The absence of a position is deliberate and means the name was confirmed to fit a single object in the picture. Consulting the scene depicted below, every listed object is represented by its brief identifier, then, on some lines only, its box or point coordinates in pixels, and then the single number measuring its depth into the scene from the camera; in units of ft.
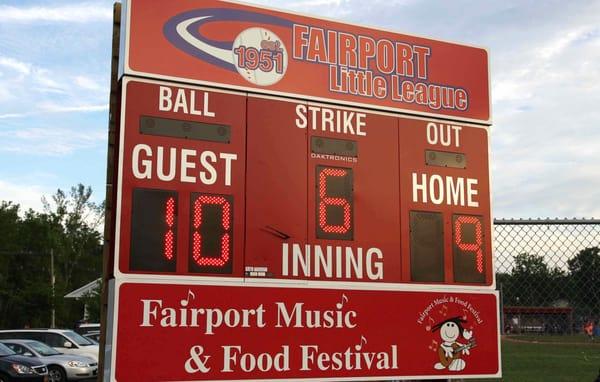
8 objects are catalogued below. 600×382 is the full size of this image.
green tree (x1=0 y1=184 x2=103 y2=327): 157.99
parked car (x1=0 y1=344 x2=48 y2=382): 52.24
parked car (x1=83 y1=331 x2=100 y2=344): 83.64
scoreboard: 17.72
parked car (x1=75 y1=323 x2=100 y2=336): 94.11
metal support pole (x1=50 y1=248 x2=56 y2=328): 151.83
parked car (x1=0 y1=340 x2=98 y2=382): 59.11
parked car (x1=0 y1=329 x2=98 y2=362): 65.46
